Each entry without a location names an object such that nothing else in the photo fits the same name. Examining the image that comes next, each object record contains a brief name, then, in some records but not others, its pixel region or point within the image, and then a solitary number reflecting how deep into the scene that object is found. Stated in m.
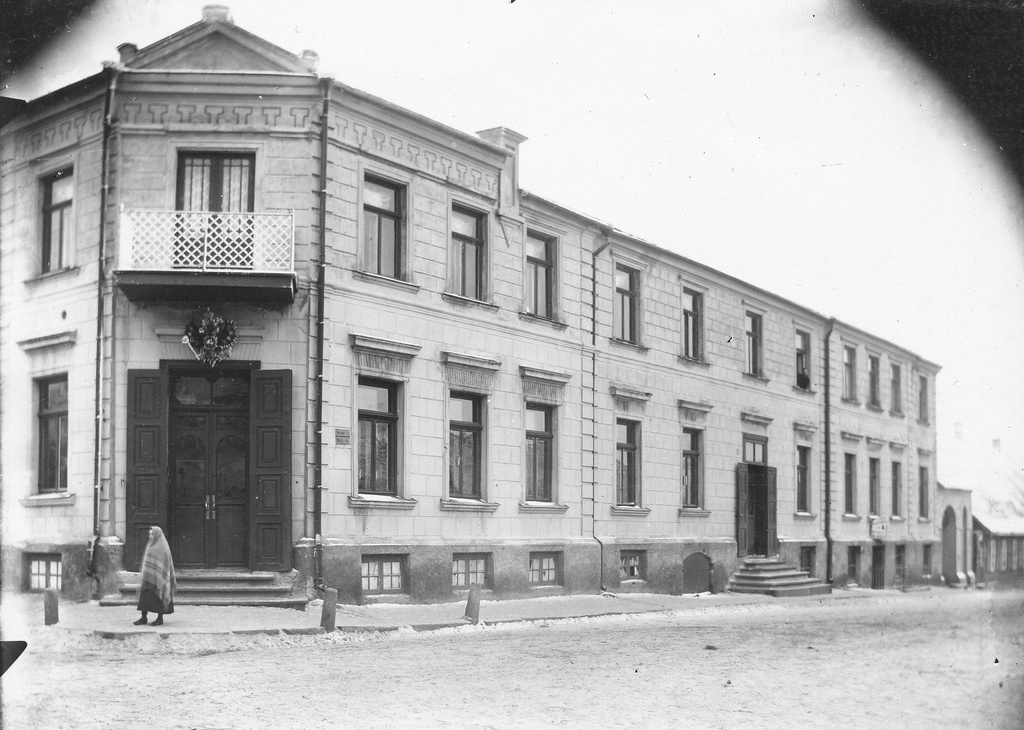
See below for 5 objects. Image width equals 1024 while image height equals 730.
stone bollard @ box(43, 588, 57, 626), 12.93
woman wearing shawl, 13.55
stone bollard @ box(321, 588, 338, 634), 13.95
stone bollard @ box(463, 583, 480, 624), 15.82
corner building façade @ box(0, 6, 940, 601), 14.91
